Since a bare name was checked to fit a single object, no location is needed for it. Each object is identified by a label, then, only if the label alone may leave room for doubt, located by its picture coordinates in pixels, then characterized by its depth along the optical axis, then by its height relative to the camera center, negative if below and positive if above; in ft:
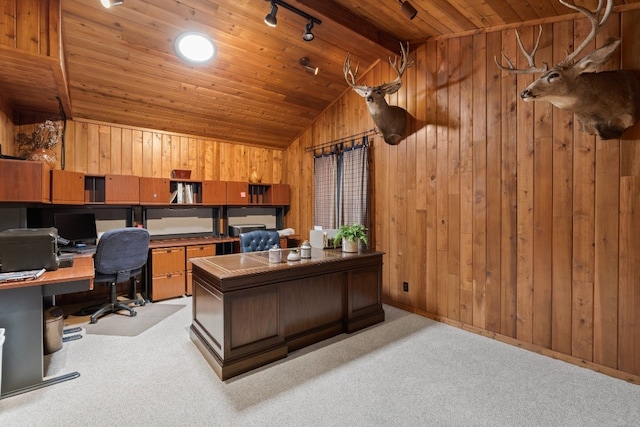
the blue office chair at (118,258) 10.91 -1.77
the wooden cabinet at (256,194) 16.40 +0.96
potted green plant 10.66 -0.92
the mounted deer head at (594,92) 7.20 +2.88
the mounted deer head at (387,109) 11.19 +3.92
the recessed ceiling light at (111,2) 7.51 +5.28
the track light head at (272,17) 9.34 +5.98
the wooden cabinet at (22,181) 9.12 +0.92
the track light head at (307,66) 12.62 +6.10
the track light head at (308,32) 10.41 +6.11
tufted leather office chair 12.46 -1.27
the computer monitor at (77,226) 12.05 -0.63
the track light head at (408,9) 8.87 +5.92
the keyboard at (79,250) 11.76 -1.56
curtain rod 13.72 +3.57
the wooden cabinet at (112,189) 12.91 +0.93
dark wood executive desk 7.62 -2.68
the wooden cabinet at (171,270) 13.23 -2.64
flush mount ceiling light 10.79 +6.03
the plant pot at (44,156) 11.24 +2.05
